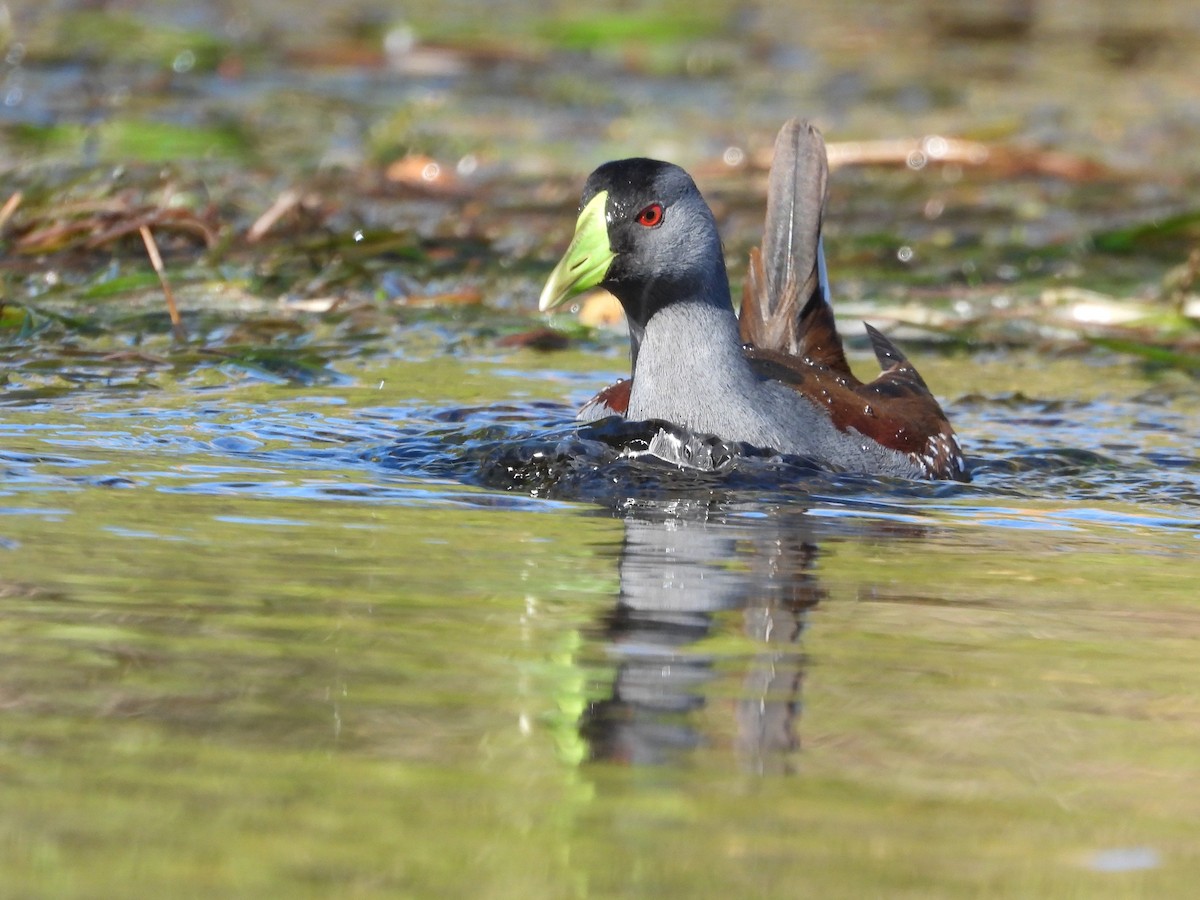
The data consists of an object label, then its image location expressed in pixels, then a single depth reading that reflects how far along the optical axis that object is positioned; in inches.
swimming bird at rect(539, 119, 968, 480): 402.9
